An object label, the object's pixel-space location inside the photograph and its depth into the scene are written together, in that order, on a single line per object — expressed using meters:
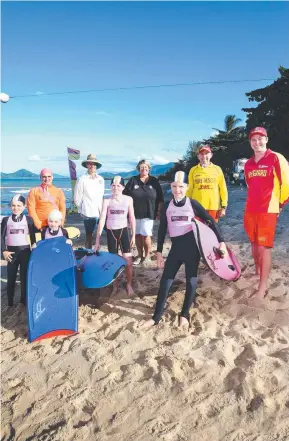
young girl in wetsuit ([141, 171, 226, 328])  3.59
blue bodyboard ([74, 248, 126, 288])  4.00
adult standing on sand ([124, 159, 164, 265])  5.03
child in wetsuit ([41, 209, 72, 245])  4.28
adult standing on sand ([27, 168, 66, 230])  4.61
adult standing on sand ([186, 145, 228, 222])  4.55
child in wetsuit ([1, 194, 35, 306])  4.30
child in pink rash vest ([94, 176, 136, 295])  4.27
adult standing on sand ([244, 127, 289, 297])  3.75
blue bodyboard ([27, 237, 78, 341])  3.69
